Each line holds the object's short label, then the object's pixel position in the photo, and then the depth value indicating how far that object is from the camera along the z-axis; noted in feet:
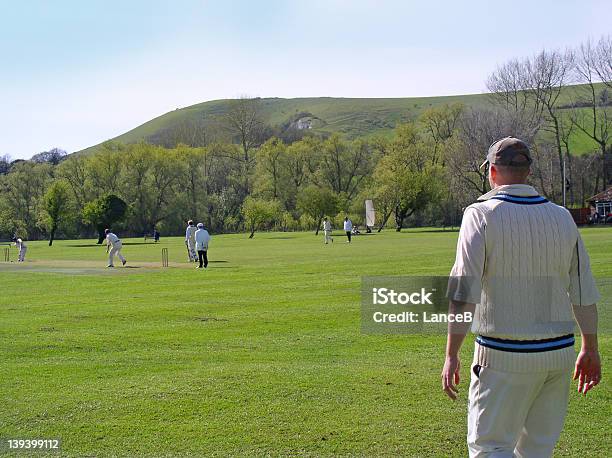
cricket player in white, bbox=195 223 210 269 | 103.04
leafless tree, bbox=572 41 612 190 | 311.88
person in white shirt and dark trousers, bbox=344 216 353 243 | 183.42
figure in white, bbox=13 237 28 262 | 143.64
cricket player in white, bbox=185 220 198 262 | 119.34
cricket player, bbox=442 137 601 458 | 14.11
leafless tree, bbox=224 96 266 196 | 405.18
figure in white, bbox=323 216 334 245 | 187.73
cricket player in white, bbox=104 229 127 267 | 114.83
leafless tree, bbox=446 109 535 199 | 269.64
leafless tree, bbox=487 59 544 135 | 296.71
